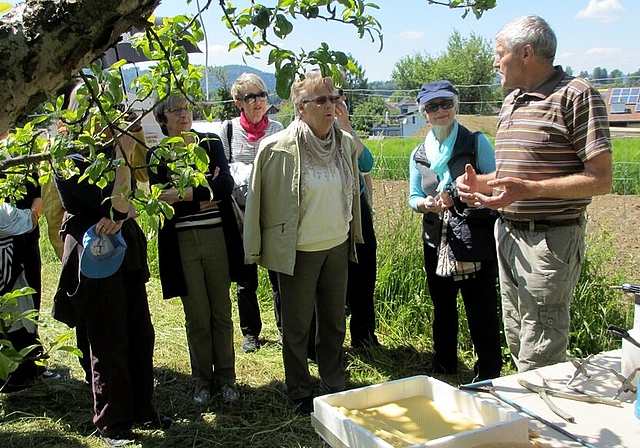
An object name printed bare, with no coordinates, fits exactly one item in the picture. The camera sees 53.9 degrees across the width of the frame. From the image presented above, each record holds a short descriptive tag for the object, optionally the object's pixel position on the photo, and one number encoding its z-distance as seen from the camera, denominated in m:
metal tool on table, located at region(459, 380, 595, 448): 1.54
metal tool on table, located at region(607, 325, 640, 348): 1.75
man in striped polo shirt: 2.54
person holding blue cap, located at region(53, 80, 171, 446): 3.09
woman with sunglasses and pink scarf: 4.21
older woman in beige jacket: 3.43
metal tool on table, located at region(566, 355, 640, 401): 1.74
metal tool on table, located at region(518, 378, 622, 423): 1.67
